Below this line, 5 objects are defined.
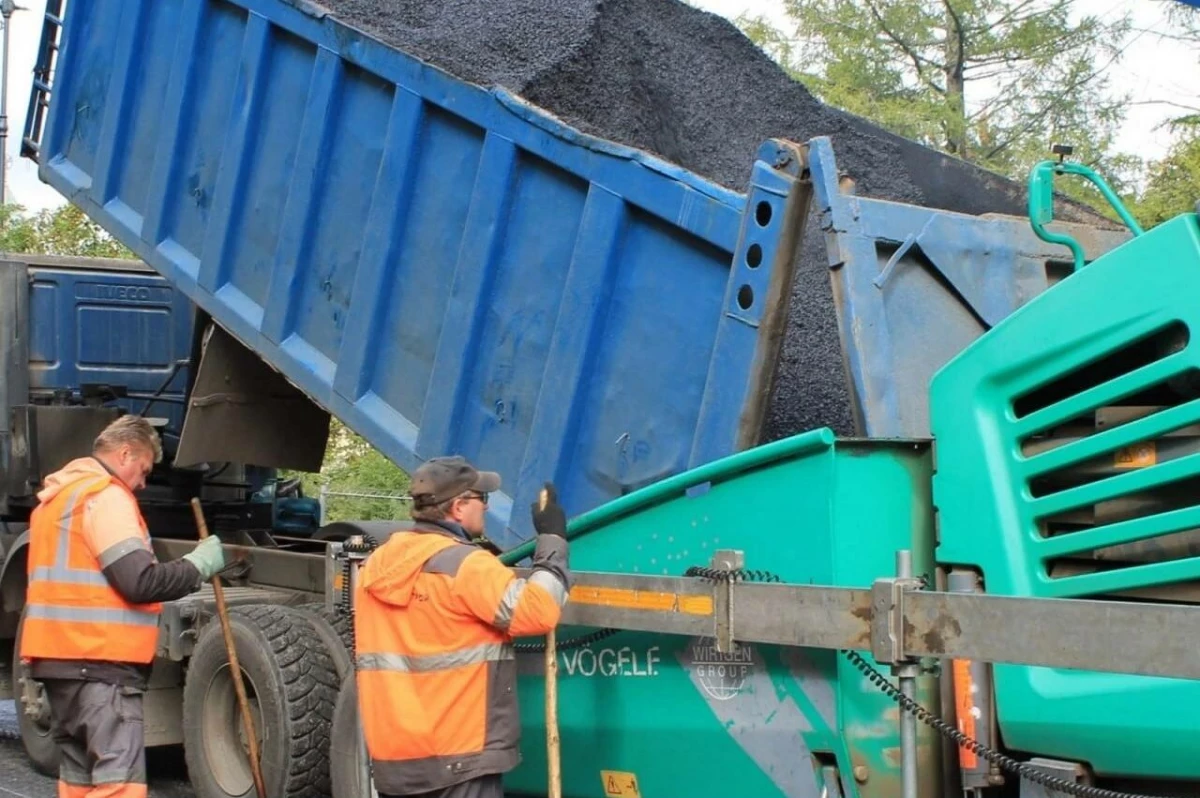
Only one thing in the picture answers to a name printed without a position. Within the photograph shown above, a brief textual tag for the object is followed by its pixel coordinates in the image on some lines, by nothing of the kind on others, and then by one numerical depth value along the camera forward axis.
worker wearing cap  3.54
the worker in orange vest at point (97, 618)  4.52
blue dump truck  3.74
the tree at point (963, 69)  17.45
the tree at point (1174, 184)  14.77
